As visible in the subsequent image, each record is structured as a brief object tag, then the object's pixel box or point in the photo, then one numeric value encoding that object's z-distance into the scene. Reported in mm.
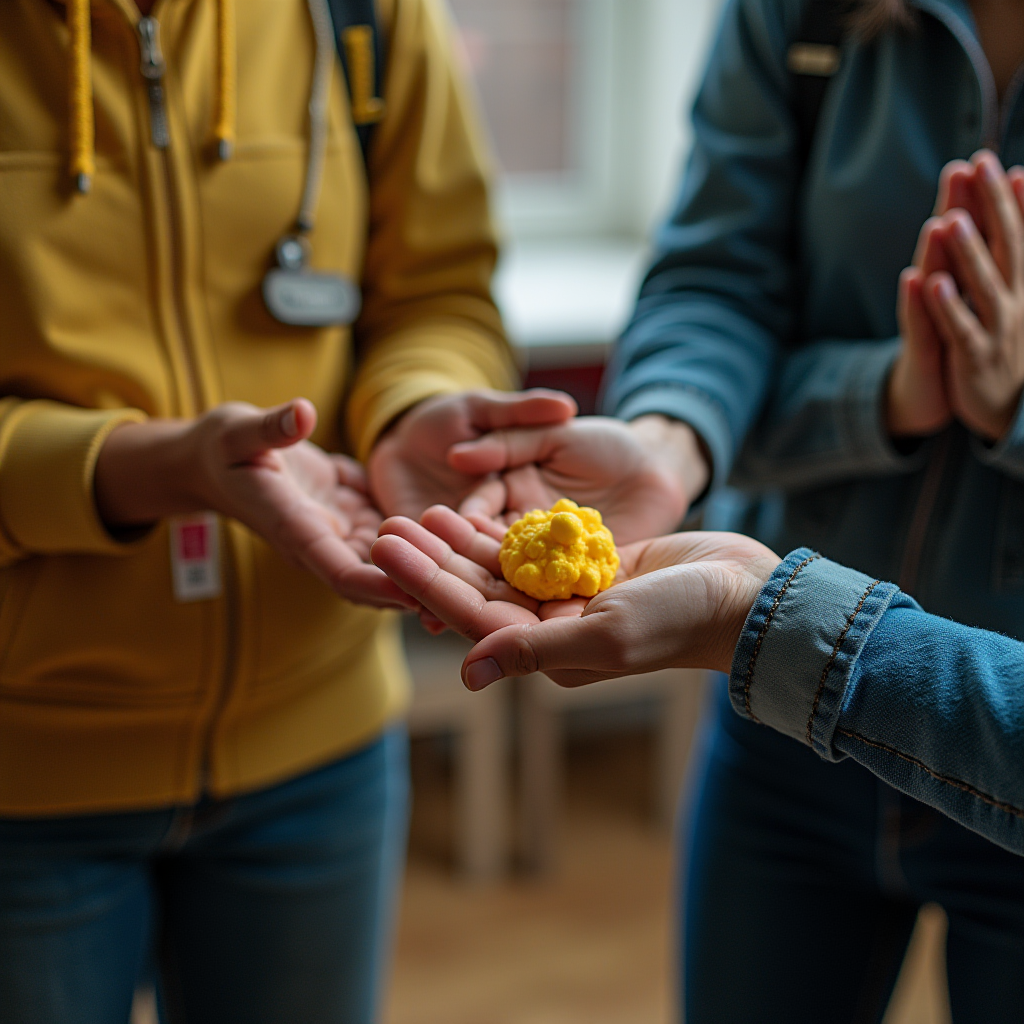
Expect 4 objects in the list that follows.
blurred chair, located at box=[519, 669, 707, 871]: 2303
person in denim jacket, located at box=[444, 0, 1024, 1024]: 926
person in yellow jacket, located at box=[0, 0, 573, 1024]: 864
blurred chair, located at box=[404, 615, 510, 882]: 2223
